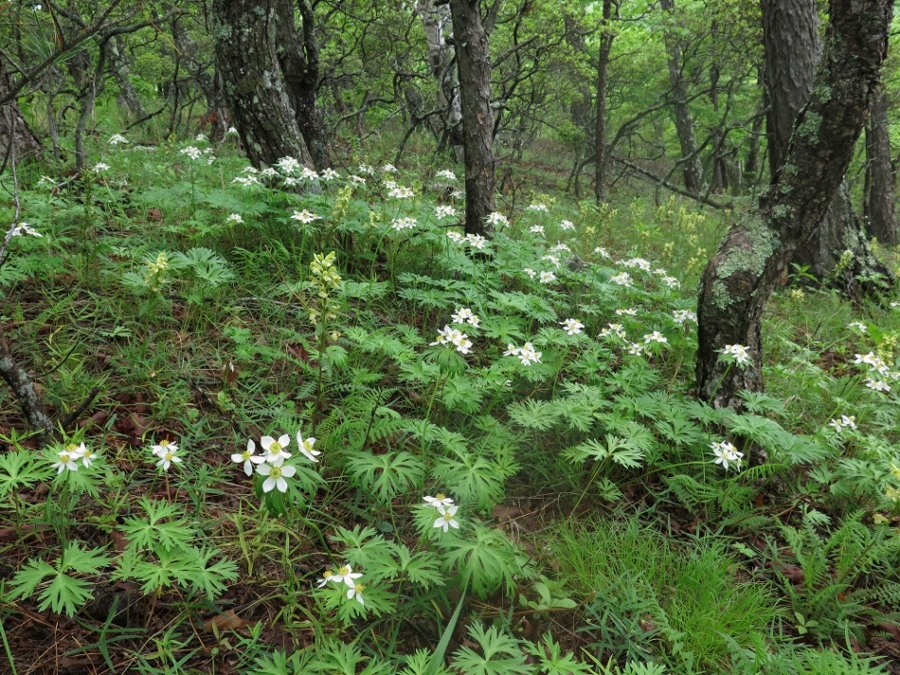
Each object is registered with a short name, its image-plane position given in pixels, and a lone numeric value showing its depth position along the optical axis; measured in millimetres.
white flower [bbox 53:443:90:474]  1680
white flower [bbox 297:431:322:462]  1673
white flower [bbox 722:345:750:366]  2727
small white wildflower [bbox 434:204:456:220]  3949
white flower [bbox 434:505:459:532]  1769
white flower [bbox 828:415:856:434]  2740
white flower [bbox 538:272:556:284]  3373
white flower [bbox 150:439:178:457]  1808
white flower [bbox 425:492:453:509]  1814
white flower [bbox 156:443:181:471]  1806
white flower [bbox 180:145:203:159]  4137
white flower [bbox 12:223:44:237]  2697
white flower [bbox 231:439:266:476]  1589
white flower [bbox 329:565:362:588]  1640
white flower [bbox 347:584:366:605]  1603
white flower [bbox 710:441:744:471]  2347
